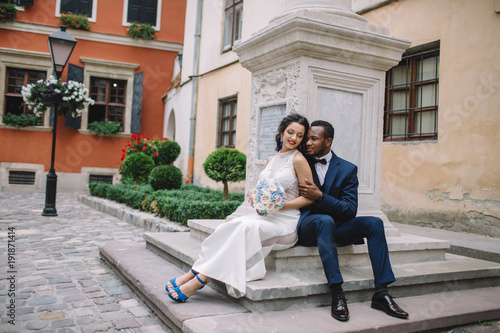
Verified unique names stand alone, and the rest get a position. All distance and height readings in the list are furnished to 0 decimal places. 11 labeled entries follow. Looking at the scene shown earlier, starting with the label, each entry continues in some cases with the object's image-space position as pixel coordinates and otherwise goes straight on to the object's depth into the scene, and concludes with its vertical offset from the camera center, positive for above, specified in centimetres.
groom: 309 -31
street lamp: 888 +222
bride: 317 -46
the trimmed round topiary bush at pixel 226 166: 852 +19
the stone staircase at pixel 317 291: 287 -92
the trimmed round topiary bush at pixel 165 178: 1018 -12
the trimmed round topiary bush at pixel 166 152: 1307 +64
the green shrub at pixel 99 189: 1213 -58
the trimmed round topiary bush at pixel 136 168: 1212 +10
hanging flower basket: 929 +158
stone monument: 396 +100
